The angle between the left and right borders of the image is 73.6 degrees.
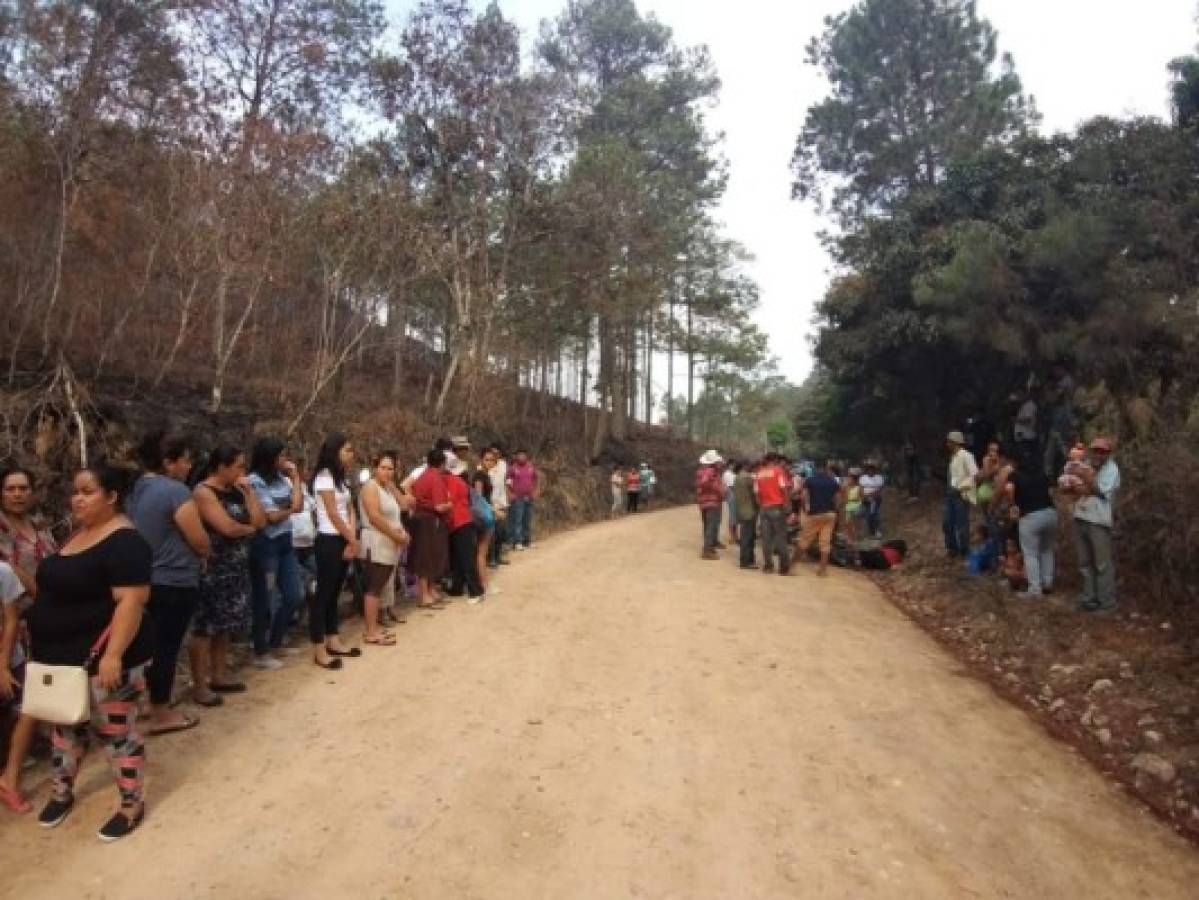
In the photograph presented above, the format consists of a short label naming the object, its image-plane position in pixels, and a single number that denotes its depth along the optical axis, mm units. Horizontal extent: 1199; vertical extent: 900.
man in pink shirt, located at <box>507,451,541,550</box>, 12383
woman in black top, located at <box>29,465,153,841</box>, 3525
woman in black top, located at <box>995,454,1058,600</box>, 7875
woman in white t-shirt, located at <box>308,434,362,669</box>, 5867
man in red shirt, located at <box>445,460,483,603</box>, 7949
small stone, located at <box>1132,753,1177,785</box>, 4562
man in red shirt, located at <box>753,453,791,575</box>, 10523
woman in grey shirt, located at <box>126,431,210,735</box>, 4465
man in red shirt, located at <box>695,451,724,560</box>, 12062
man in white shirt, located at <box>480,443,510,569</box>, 10406
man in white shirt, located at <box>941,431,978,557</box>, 10461
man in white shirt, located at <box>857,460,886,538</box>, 14172
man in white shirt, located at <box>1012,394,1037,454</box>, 11812
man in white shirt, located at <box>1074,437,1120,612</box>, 7020
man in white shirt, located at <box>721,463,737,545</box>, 14135
